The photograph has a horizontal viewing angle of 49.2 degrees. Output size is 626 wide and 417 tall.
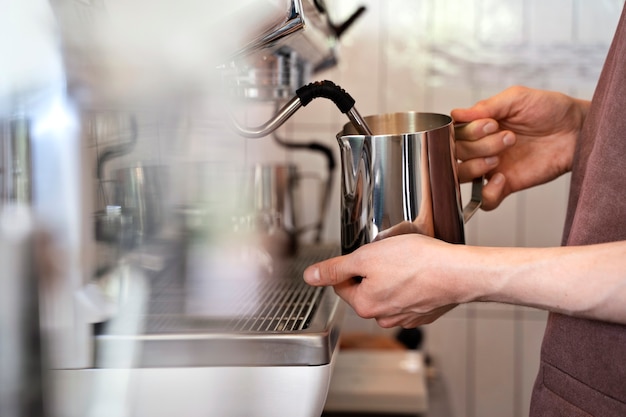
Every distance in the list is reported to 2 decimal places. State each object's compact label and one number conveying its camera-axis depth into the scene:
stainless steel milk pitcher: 0.62
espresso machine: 0.39
